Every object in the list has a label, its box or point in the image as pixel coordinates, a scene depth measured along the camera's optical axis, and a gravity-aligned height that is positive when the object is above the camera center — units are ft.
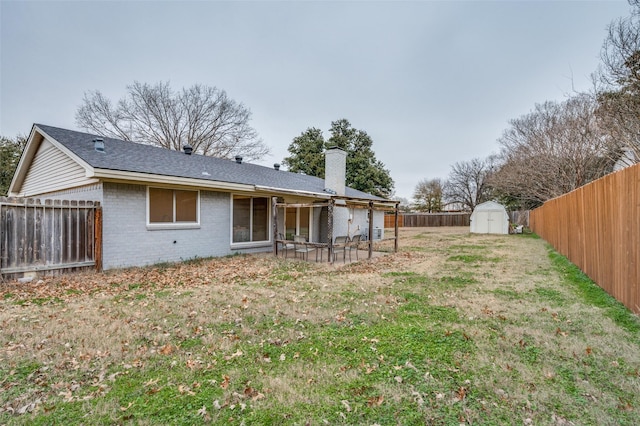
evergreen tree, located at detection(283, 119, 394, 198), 104.42 +22.25
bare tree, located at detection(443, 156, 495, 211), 147.43 +17.97
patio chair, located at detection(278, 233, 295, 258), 38.72 -3.75
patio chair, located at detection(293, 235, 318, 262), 31.45 -3.54
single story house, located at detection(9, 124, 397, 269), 26.30 +2.41
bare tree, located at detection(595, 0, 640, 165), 30.30 +15.48
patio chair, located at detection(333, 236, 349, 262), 30.21 -2.63
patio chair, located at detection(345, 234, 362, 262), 32.32 -2.63
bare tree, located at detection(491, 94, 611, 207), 62.28 +16.47
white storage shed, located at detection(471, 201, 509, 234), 81.92 -0.10
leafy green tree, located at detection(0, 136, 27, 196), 69.87 +14.78
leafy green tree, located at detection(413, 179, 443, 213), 153.79 +12.08
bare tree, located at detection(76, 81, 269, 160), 77.20 +28.26
